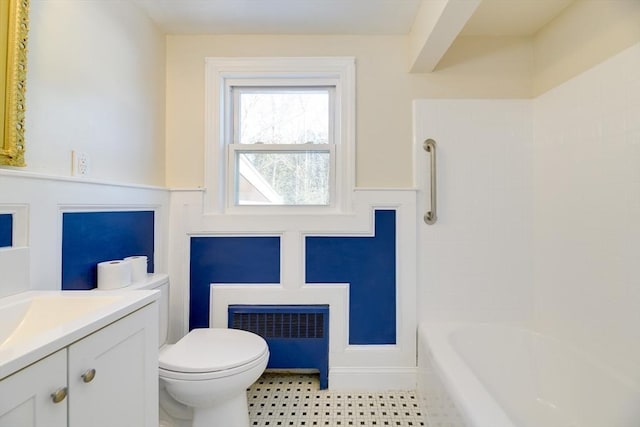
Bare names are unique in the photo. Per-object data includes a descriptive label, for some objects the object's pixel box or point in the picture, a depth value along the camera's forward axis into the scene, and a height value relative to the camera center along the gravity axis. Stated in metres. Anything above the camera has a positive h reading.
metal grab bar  1.84 +0.21
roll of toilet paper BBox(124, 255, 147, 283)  1.46 -0.23
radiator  1.84 -0.66
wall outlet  1.22 +0.21
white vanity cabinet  0.59 -0.37
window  1.90 +0.49
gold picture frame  0.95 +0.43
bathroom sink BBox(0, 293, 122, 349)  0.88 -0.27
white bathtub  1.20 -0.74
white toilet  1.26 -0.62
